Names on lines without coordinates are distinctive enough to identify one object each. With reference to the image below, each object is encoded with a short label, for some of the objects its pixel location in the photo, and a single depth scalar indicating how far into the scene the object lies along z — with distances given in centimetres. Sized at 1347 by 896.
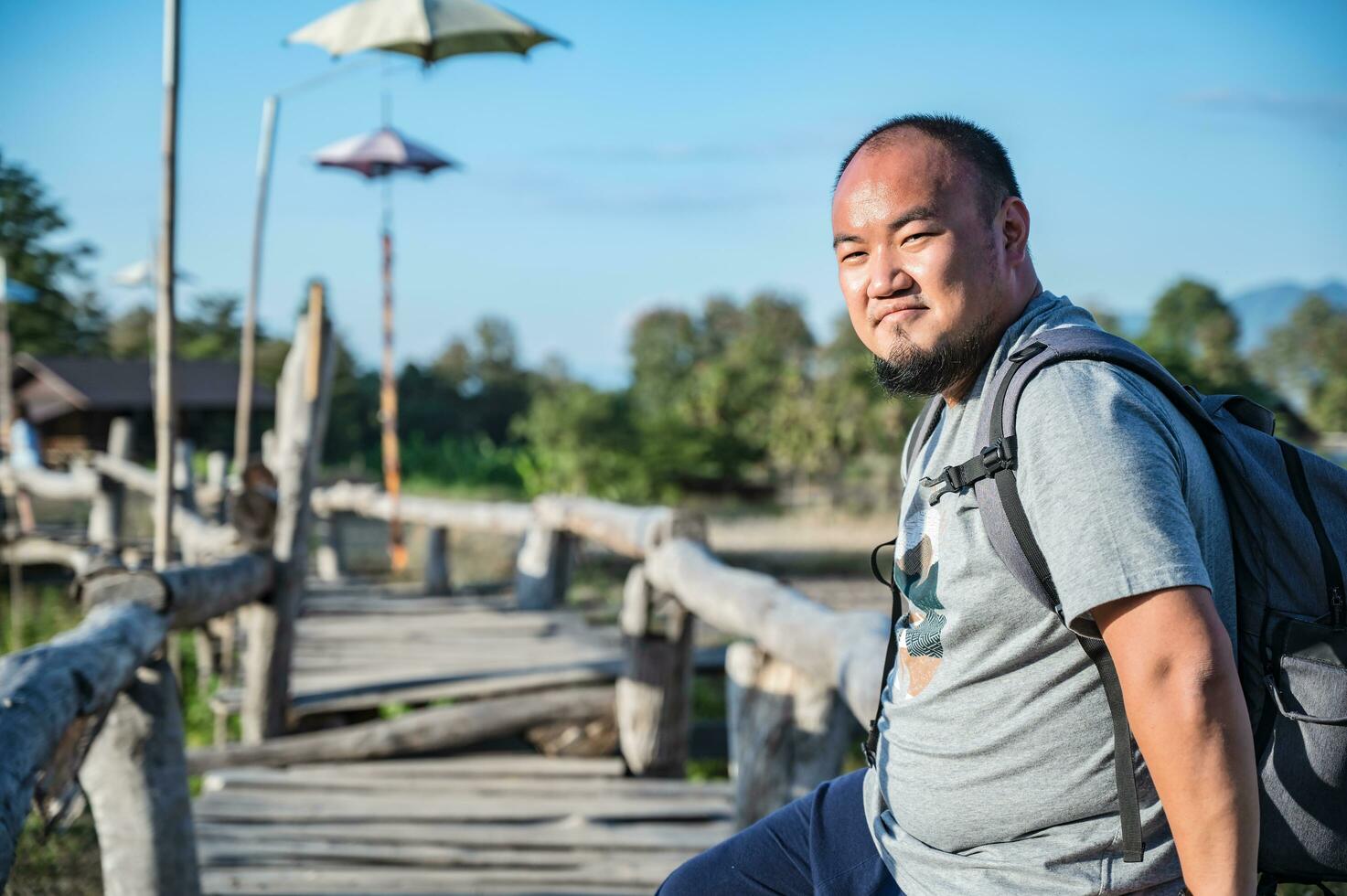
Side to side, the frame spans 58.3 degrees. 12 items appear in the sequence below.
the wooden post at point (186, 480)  1012
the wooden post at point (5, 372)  1127
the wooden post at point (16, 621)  899
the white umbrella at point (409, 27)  500
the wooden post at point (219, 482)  1159
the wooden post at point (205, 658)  806
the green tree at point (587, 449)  1858
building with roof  2534
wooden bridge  271
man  110
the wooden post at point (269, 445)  1084
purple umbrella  918
